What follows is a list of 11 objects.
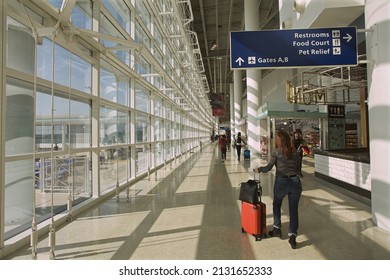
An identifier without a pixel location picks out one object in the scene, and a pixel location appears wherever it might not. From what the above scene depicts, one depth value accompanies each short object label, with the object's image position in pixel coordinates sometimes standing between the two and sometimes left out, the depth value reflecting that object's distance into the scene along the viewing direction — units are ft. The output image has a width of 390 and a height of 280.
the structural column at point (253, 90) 50.62
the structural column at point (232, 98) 138.58
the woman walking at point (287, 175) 11.67
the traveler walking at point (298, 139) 28.44
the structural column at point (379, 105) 13.32
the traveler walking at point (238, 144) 51.83
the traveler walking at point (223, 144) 51.48
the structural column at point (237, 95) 100.22
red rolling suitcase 12.45
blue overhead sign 14.55
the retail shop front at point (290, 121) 42.34
